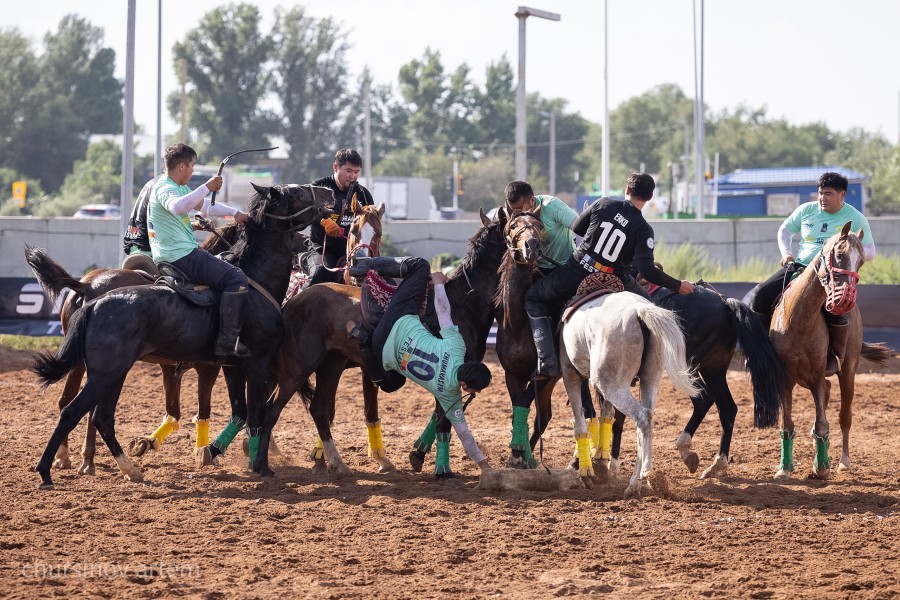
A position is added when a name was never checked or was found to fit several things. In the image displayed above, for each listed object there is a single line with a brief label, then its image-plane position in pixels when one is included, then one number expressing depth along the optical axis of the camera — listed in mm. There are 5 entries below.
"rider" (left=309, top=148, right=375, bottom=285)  18609
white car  95500
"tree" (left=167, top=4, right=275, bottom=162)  135750
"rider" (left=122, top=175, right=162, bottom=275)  17781
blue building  99187
